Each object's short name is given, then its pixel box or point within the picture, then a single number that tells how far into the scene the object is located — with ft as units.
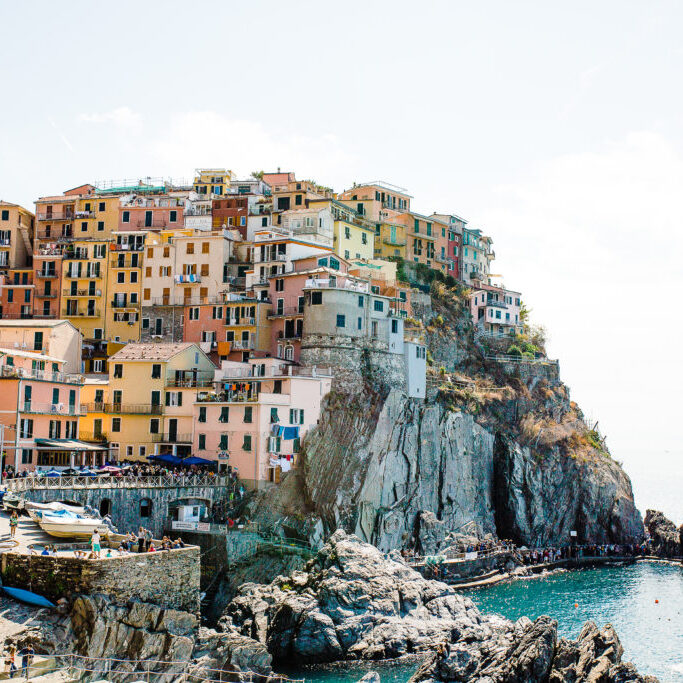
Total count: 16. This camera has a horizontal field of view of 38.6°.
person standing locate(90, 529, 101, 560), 133.52
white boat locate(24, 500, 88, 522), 149.69
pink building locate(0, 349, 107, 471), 198.18
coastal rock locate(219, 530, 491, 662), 172.96
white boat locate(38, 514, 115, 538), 145.07
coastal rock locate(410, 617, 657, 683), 142.00
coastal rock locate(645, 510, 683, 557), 325.42
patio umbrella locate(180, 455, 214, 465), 216.74
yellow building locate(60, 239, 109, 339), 290.97
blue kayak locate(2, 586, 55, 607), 126.11
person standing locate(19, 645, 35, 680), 107.76
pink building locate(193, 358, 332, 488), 222.58
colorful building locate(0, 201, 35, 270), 315.78
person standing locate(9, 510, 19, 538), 143.37
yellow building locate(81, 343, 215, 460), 234.38
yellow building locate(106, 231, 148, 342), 286.66
